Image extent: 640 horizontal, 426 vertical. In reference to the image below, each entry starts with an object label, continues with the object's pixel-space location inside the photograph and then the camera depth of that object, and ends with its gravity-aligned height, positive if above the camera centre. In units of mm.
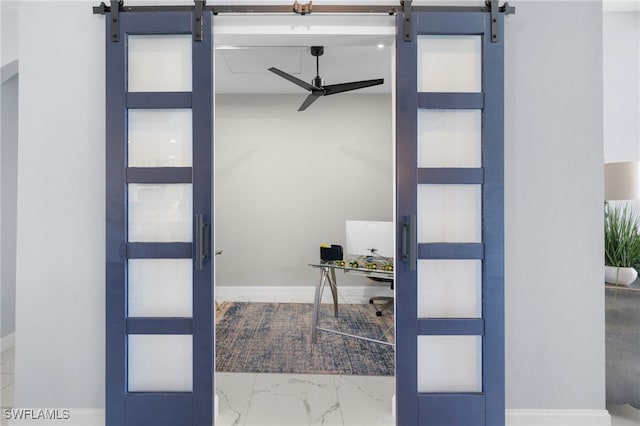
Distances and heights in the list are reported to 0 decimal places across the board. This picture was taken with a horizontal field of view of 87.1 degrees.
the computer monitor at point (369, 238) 3141 -246
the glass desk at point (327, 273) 3059 -568
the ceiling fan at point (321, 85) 3222 +1257
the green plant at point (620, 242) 2064 -182
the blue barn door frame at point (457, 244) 1793 -143
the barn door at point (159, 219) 1780 -36
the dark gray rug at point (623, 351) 1896 -794
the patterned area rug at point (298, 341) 2615 -1199
